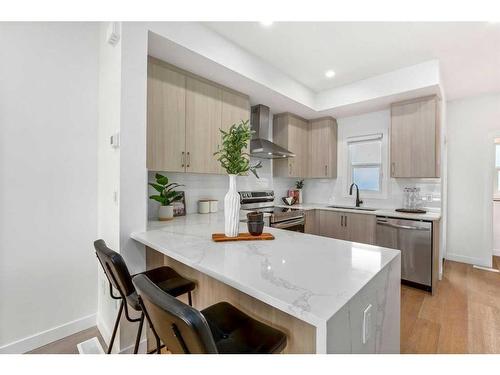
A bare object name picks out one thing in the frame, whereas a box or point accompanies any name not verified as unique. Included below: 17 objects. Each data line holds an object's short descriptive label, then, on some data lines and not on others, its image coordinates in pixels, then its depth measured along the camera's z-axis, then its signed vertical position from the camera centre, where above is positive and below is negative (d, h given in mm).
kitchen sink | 3455 -322
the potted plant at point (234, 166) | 1426 +129
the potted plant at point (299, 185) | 4297 +35
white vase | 1438 -150
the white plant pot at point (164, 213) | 2178 -259
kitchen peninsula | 737 -357
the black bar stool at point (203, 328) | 635 -497
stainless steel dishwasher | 2682 -691
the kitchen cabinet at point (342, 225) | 3107 -546
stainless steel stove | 2945 -336
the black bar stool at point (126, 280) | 1166 -565
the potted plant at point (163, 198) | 2156 -114
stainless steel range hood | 3090 +675
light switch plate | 1582 +320
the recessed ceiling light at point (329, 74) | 2887 +1452
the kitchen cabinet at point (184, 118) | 2062 +681
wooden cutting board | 1414 -320
